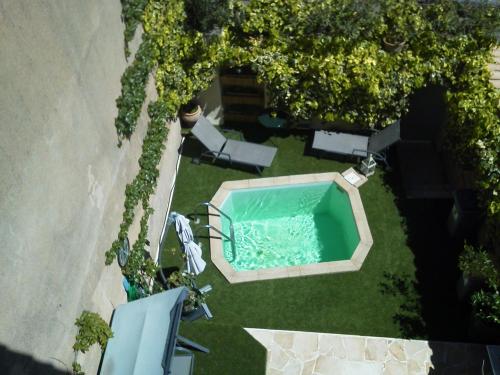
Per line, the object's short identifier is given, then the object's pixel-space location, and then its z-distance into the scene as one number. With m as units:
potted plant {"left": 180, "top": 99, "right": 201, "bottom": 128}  12.71
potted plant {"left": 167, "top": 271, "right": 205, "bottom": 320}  9.73
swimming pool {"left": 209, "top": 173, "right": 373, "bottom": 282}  10.95
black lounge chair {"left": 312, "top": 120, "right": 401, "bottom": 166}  12.02
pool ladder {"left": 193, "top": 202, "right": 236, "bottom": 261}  10.89
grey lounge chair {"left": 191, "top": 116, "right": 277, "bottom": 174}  12.40
